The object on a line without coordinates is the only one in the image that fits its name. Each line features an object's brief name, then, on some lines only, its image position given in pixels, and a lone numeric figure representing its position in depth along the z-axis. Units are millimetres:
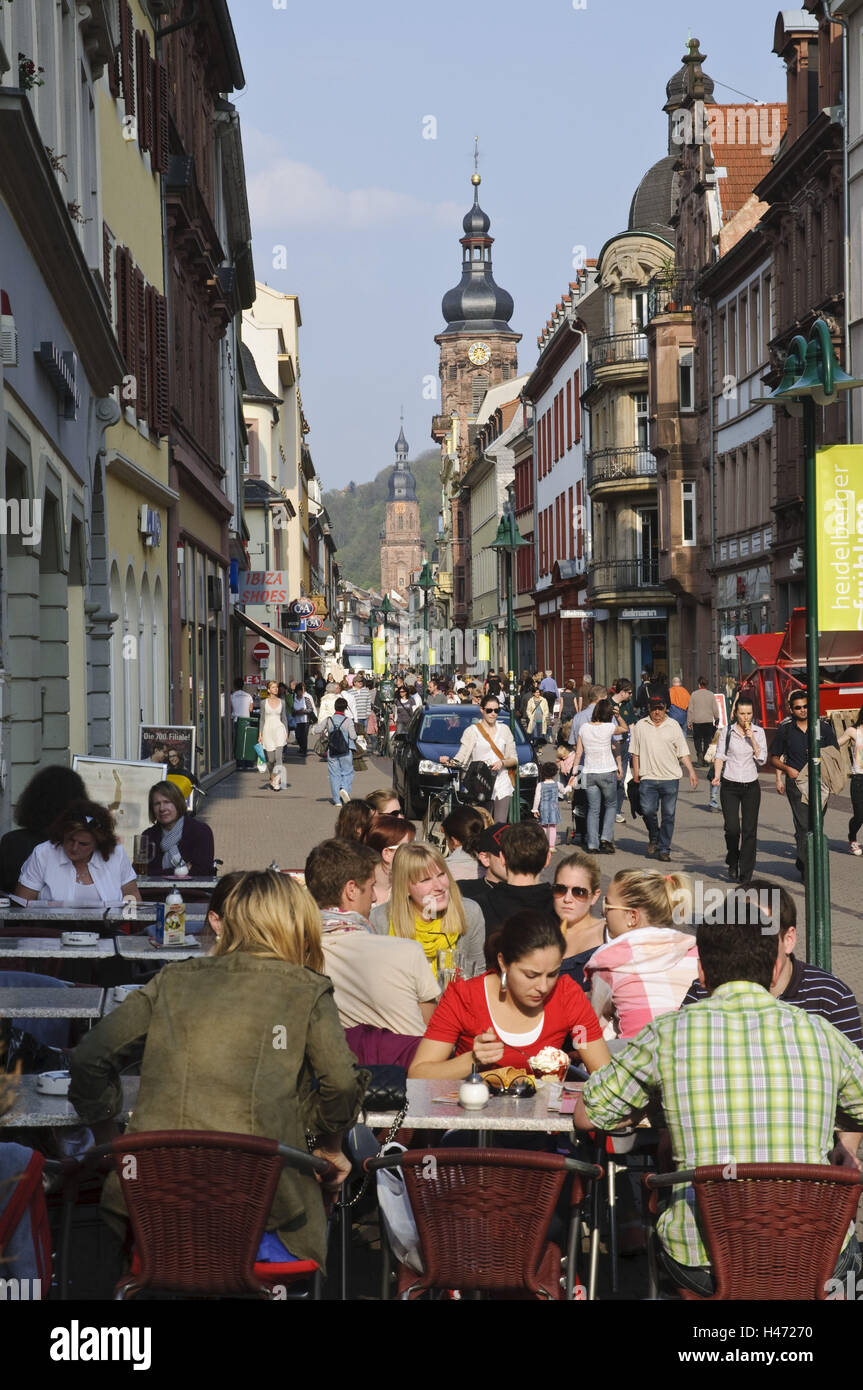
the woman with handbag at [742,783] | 18172
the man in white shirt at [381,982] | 7102
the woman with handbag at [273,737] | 32312
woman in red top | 6484
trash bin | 38375
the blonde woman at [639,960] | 7285
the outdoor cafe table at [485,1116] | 5871
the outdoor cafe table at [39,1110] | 5684
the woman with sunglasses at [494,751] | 20453
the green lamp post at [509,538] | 26328
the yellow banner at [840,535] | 15203
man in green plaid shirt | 4906
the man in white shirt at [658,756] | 19812
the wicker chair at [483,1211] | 4941
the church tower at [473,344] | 153125
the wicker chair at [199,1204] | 4816
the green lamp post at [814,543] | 11945
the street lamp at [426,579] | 54166
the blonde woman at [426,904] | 8320
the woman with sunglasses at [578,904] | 8984
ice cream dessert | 6441
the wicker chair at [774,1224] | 4688
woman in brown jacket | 5039
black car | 24938
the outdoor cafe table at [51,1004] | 6809
